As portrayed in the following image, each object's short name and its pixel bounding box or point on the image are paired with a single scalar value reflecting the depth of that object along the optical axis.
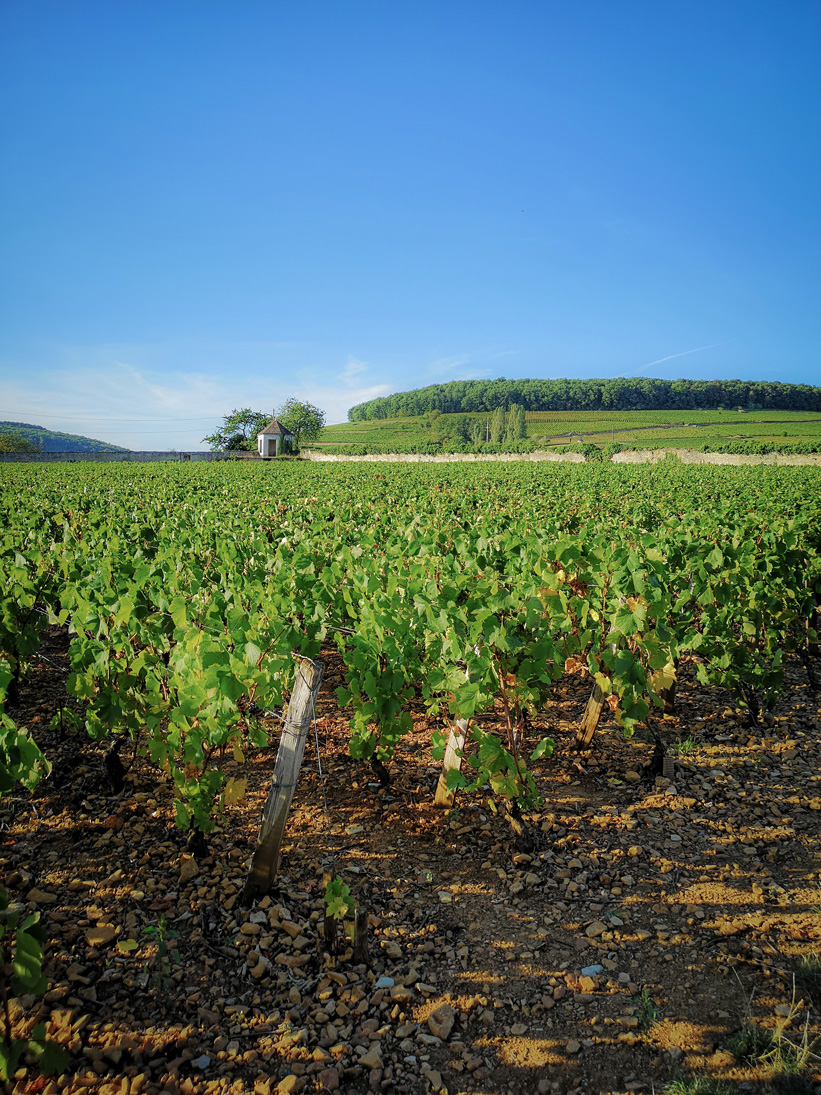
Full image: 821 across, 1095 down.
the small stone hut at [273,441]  77.44
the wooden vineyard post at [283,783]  3.31
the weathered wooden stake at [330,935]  2.91
